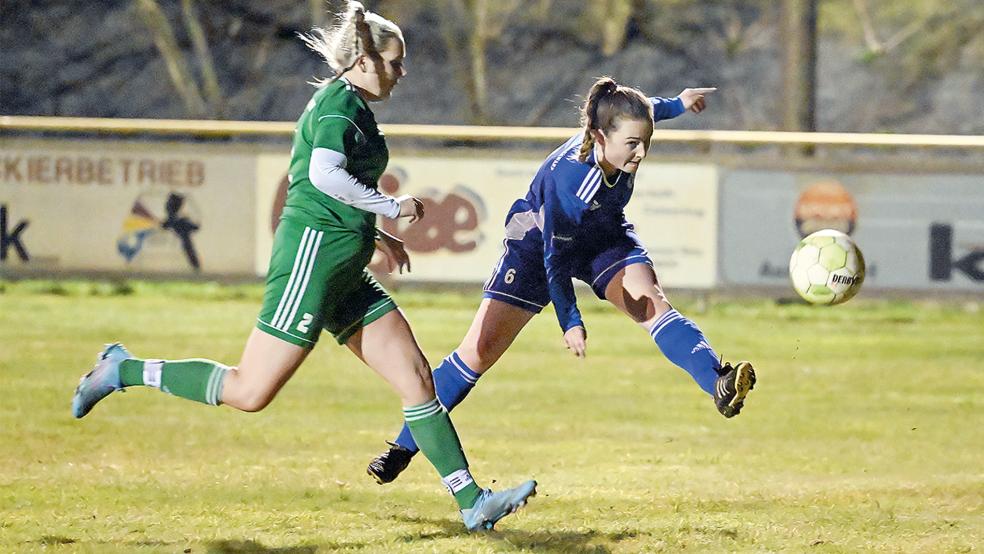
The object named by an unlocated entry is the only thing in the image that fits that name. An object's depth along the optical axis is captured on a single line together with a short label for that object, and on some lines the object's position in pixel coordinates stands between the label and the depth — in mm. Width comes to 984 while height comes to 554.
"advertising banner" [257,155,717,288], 30953
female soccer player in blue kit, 12930
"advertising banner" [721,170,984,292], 30500
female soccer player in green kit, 11219
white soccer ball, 14906
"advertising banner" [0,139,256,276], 32750
